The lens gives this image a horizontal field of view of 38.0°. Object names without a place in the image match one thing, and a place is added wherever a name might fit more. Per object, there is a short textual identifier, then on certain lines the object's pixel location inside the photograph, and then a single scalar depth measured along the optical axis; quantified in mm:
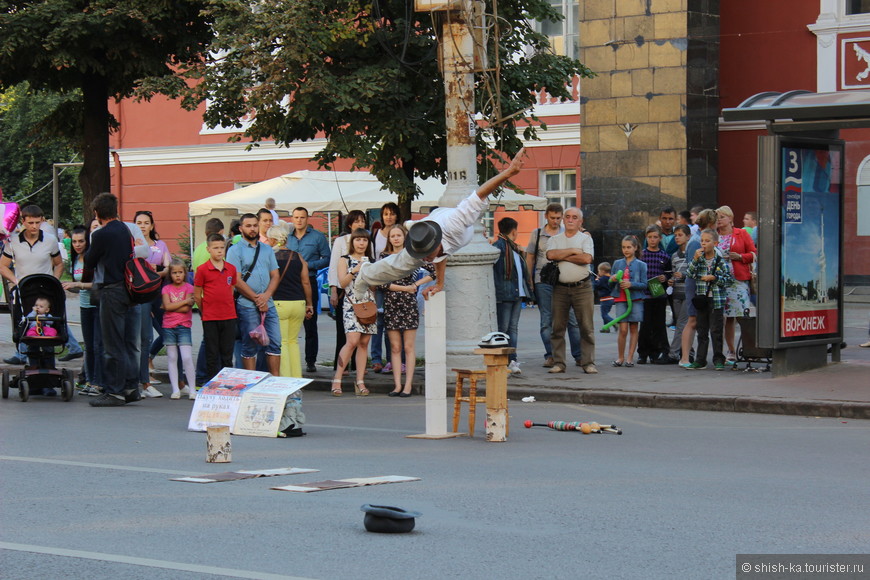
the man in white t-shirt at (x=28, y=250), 14062
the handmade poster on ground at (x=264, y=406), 10633
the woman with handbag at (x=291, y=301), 13445
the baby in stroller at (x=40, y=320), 12984
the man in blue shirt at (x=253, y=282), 13227
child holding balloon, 15164
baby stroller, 13039
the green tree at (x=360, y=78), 14812
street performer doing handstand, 9828
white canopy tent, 25719
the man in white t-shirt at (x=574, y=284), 14547
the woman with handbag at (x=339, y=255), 14430
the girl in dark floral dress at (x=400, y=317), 13734
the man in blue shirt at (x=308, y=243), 15875
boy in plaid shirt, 14570
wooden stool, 10508
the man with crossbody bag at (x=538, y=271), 15125
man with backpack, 12820
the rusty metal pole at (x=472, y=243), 13750
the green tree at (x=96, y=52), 16156
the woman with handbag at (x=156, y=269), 13836
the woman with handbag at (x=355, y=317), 13742
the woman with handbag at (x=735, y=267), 14617
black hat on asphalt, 6656
